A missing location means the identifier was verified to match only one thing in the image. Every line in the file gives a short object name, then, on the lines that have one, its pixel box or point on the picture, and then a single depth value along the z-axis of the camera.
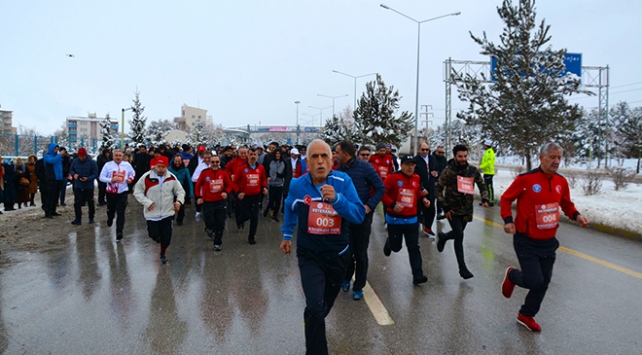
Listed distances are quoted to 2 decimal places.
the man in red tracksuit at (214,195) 8.23
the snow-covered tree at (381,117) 29.02
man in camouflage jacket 6.25
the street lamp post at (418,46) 22.58
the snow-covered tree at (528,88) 20.72
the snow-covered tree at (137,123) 33.53
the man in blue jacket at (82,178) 10.74
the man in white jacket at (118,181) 9.32
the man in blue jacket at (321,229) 3.43
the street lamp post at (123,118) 36.73
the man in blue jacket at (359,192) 5.35
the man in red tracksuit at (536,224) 4.43
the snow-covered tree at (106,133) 32.41
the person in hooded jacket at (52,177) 12.05
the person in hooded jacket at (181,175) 10.75
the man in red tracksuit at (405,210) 5.89
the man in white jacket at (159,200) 7.29
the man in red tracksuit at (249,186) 9.06
